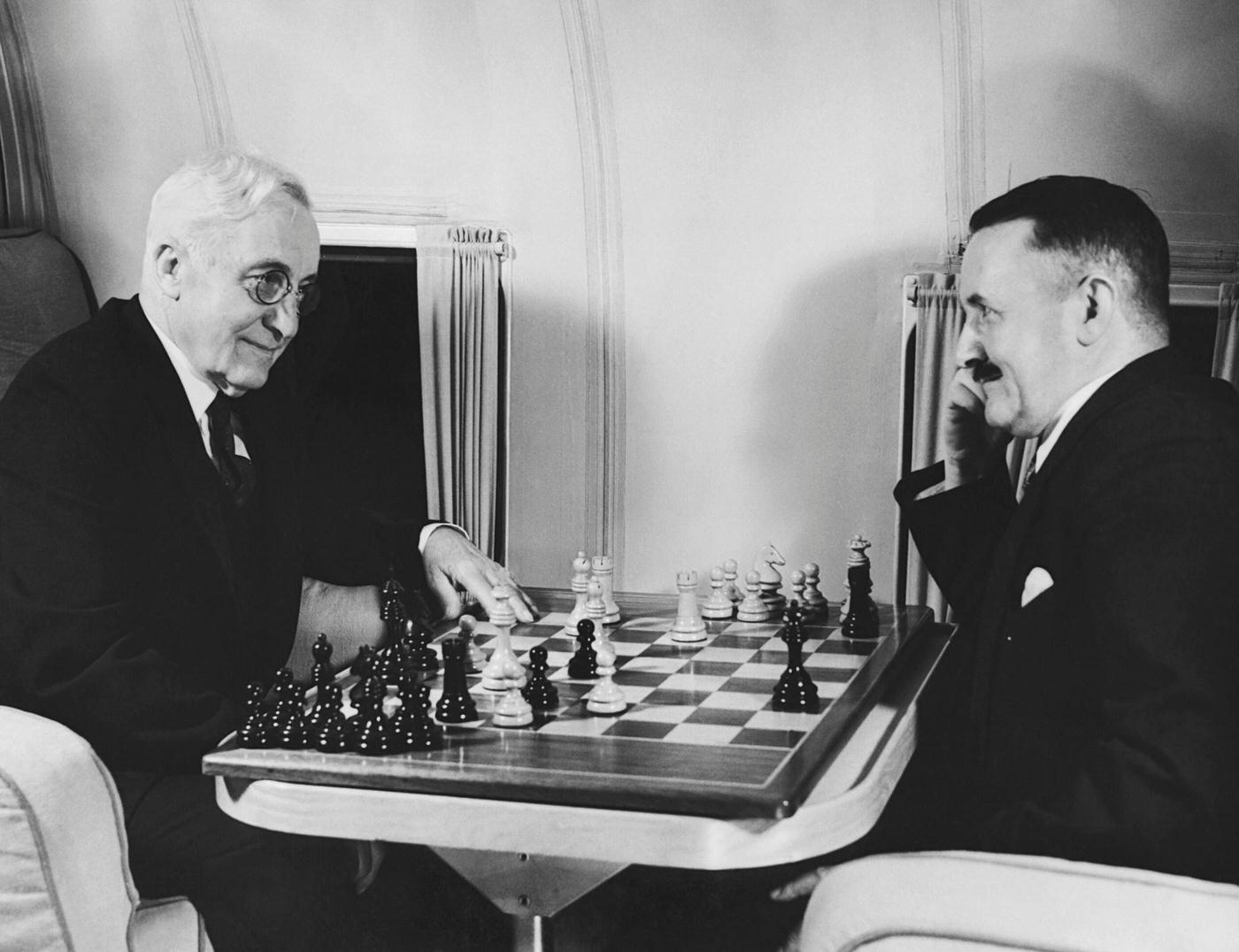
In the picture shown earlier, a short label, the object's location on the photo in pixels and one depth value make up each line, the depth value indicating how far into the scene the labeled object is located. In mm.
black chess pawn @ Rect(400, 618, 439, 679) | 2553
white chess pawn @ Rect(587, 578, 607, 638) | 2990
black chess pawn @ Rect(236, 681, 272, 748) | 2029
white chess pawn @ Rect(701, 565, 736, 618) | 3141
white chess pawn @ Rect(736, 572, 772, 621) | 3090
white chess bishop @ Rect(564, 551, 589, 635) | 3037
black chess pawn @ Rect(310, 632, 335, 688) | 2219
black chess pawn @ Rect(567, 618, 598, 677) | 2498
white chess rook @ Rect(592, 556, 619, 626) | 3049
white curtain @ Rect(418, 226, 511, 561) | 4379
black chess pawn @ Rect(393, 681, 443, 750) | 1988
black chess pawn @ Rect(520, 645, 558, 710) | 2277
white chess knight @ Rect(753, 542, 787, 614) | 3172
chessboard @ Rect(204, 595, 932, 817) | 1801
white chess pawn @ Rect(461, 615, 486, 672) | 2629
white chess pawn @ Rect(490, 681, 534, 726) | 2130
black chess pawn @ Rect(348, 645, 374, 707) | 2215
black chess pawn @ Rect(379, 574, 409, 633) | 2725
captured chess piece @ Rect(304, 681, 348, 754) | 1992
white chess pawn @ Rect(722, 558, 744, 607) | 3227
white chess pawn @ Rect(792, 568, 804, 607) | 3137
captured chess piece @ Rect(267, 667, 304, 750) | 2027
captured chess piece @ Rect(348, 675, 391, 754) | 1971
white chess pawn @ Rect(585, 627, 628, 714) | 2209
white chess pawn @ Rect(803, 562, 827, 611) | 3145
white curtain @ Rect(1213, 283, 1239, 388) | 3820
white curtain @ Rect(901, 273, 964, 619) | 4020
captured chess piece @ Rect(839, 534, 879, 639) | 2893
